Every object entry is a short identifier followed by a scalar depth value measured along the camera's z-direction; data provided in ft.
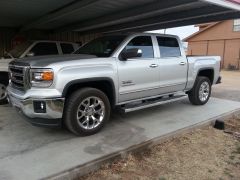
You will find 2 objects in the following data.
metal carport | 16.79
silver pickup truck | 10.28
